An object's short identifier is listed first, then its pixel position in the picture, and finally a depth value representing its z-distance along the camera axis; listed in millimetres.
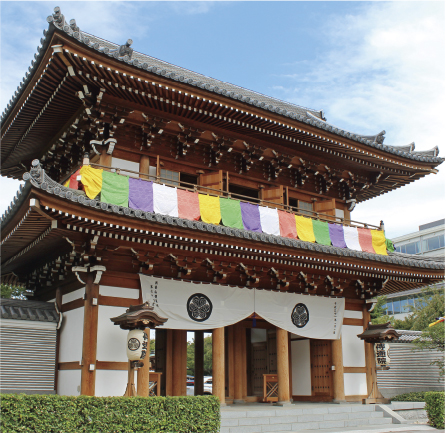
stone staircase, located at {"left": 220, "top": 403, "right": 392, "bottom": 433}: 12141
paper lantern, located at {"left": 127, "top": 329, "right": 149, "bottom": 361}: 11062
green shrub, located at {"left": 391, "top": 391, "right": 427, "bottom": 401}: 16703
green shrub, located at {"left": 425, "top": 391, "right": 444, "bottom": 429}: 13727
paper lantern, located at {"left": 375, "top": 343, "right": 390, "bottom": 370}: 15883
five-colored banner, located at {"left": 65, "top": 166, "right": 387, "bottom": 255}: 12047
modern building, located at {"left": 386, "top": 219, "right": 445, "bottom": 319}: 55709
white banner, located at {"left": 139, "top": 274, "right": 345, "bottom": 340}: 13000
